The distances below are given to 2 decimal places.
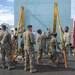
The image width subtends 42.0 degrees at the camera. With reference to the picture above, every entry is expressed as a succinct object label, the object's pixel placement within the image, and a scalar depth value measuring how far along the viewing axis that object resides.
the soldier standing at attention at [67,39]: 5.32
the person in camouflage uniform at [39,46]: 5.14
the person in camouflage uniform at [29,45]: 4.26
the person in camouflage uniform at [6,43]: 4.48
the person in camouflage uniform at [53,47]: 4.69
